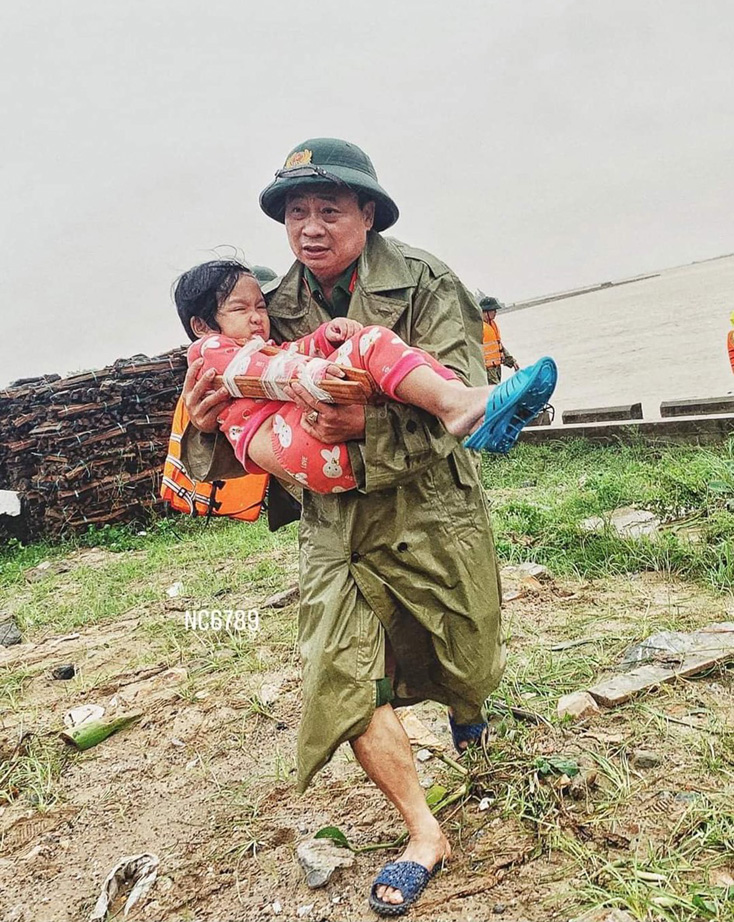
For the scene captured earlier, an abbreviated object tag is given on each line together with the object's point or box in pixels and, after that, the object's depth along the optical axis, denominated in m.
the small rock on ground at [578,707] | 2.77
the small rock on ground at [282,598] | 4.82
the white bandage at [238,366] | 2.20
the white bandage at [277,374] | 2.09
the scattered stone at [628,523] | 4.75
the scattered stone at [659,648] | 3.09
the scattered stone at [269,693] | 3.51
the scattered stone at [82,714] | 3.66
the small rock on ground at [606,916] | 1.76
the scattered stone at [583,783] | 2.29
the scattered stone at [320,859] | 2.19
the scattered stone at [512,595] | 4.23
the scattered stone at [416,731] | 2.86
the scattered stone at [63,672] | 4.34
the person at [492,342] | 9.30
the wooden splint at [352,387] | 1.94
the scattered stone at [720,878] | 1.83
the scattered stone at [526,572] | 4.54
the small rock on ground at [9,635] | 5.15
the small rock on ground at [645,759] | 2.40
